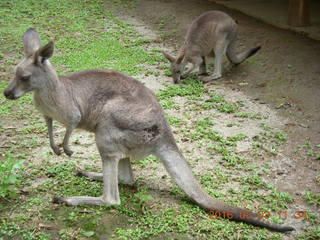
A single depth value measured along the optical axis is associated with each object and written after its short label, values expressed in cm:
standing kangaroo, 364
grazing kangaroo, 745
